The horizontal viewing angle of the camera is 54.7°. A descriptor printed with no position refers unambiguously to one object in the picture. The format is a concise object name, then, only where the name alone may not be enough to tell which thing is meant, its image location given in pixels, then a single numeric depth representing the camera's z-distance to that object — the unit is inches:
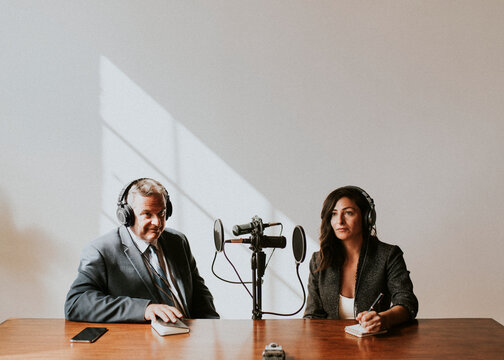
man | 86.8
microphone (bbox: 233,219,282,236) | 84.9
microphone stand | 86.7
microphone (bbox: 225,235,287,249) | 87.5
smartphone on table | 77.6
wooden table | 72.4
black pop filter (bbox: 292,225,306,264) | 85.3
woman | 99.5
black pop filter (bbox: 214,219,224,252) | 85.0
